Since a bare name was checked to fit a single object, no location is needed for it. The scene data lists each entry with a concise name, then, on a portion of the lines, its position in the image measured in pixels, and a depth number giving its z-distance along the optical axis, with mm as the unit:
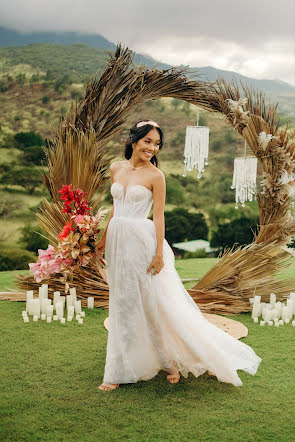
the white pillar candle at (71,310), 4640
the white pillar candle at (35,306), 4617
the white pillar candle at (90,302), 4984
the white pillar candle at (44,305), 4641
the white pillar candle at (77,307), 4742
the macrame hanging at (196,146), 5066
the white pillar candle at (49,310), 4574
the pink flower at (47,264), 3569
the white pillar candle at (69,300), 4863
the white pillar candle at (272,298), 4996
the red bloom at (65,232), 3327
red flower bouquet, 3271
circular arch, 4996
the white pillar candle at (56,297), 4864
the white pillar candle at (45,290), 4906
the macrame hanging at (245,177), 5062
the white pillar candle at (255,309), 4863
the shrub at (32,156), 13445
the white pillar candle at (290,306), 4828
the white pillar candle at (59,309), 4621
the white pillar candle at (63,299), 4848
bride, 3115
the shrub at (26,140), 13672
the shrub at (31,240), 10934
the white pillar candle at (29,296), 4723
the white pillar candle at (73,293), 4936
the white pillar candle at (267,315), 4687
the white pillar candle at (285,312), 4758
